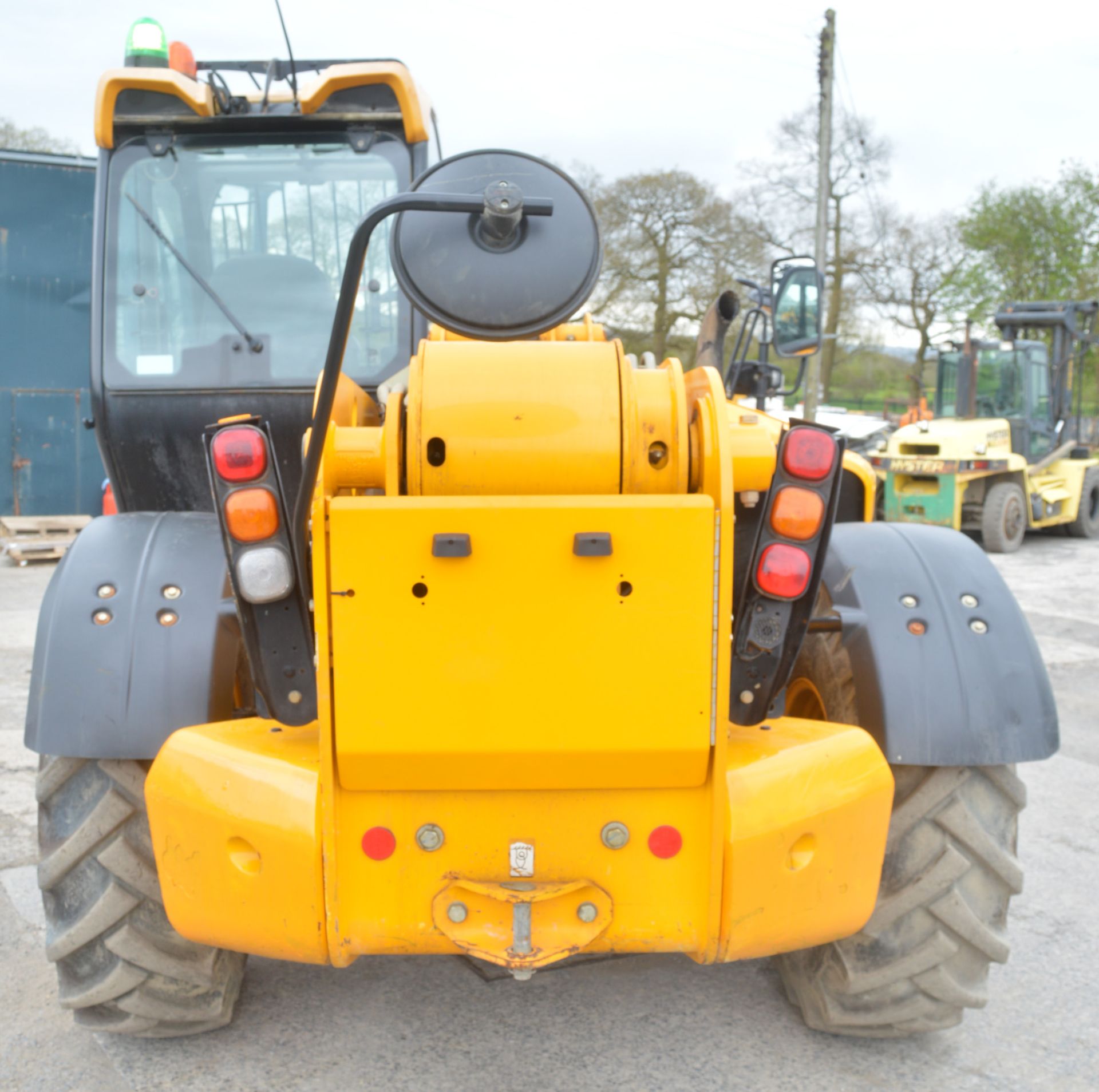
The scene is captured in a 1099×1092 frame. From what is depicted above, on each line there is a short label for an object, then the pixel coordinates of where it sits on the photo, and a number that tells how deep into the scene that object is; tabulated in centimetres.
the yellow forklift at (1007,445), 1334
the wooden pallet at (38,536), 1113
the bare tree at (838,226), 2756
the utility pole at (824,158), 2118
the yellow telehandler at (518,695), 196
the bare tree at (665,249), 2311
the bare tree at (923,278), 3108
